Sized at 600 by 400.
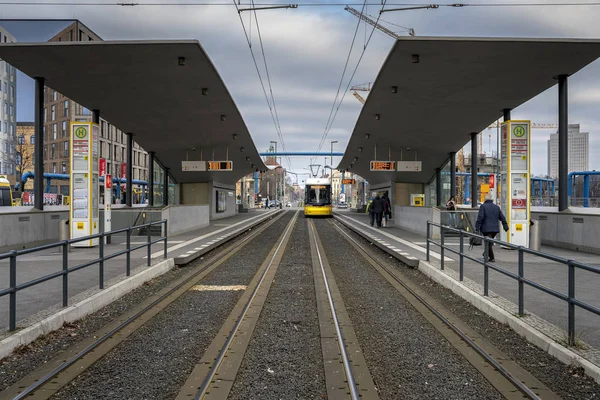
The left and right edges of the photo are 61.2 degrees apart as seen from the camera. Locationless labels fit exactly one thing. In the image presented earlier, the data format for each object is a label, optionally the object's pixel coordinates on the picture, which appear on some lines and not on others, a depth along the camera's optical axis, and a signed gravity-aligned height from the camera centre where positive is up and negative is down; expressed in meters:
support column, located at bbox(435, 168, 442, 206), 34.03 +0.91
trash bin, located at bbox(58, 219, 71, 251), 15.23 -0.96
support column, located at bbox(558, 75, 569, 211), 16.09 +1.85
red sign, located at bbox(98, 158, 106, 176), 17.35 +1.09
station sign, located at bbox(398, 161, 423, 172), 28.66 +1.88
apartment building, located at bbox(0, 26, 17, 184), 64.94 +11.76
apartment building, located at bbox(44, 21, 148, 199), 63.44 +9.12
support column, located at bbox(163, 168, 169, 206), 35.11 +0.78
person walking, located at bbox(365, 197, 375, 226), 28.09 -0.78
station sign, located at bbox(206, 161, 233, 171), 29.53 +1.94
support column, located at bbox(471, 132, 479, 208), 24.59 +1.17
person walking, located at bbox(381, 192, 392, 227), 27.07 -0.38
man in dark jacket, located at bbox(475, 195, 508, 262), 11.70 -0.43
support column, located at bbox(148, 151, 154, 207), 29.60 +1.05
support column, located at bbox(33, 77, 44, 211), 16.31 +1.75
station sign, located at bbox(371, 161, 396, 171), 27.94 +1.84
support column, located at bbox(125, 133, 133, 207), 24.80 +0.97
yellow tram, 41.84 +0.06
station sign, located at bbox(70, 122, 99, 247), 15.54 +0.58
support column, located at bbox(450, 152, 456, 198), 29.69 +1.56
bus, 31.73 +0.27
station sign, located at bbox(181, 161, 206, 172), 29.72 +1.95
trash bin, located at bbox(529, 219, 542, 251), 15.06 -1.06
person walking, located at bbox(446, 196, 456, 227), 18.84 -0.68
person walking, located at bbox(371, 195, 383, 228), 27.17 -0.49
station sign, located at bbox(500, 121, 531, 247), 15.18 +0.59
